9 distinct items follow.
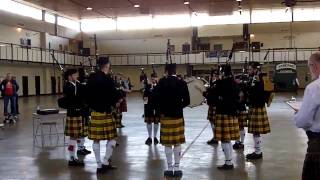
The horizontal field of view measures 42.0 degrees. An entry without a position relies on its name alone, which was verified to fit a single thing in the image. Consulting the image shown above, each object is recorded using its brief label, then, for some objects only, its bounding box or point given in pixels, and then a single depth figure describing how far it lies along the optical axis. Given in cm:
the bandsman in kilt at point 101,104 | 696
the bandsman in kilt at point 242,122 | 934
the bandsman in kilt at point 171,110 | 680
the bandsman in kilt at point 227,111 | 727
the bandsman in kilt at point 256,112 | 823
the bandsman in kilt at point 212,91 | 750
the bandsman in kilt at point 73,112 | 781
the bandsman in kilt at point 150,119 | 1048
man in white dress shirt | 340
